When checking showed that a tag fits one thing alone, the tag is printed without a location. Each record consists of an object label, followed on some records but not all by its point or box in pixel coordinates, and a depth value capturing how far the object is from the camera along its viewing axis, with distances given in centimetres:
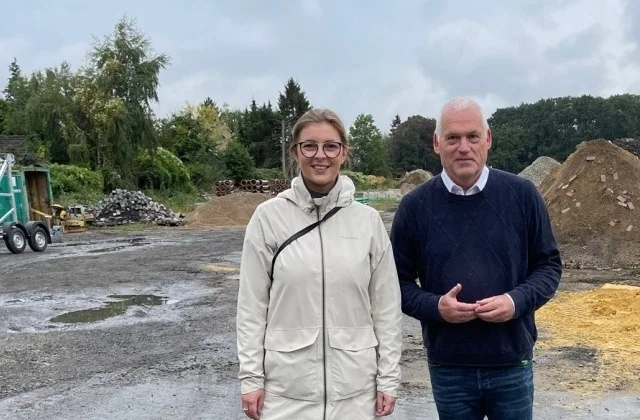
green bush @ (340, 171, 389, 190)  5948
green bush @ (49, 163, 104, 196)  3412
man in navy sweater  260
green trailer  1784
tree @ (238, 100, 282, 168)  6159
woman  254
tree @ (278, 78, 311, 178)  6438
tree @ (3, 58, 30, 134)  4625
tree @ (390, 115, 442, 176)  8238
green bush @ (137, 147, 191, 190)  4116
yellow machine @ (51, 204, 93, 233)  2252
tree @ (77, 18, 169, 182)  3834
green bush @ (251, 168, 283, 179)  5047
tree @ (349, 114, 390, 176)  7264
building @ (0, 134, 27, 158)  3741
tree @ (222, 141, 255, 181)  4944
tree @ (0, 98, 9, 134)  4903
